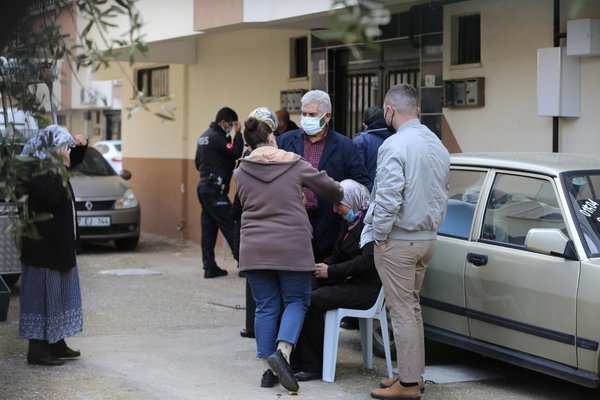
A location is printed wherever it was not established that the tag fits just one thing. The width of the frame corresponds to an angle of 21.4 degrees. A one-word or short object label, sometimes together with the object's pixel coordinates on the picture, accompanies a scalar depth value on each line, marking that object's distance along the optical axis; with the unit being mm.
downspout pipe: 14431
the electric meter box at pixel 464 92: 15841
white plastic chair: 10473
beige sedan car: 9227
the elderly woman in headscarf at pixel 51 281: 10741
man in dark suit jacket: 10978
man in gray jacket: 9562
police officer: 18236
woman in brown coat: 9969
